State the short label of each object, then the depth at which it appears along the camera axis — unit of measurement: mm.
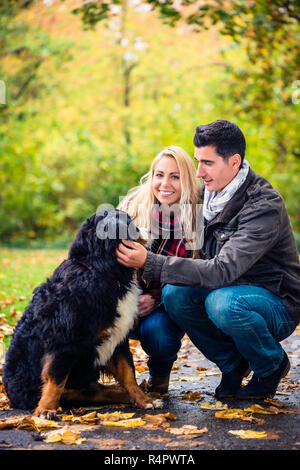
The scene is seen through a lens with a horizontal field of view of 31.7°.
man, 3271
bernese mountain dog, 3143
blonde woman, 3689
